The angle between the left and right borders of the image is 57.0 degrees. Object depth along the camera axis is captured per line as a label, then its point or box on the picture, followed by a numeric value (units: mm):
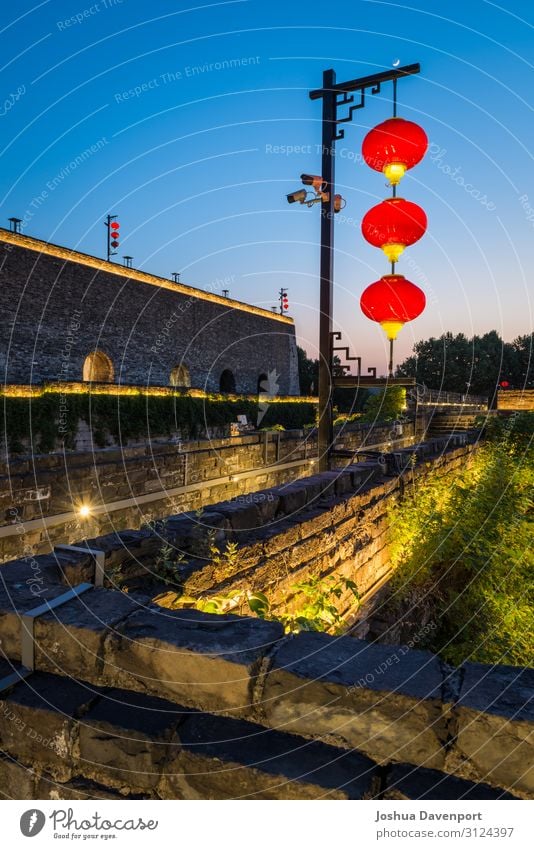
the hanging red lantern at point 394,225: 4059
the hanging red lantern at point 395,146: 4074
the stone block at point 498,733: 1390
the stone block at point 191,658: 1680
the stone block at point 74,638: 1854
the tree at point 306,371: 39516
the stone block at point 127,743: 1572
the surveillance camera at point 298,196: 5617
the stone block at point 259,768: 1433
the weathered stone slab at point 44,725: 1680
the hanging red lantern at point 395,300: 4156
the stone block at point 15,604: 1958
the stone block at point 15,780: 1712
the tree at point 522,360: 45219
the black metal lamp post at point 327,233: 5723
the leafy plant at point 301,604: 2791
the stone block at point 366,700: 1498
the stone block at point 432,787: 1391
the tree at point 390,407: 20778
